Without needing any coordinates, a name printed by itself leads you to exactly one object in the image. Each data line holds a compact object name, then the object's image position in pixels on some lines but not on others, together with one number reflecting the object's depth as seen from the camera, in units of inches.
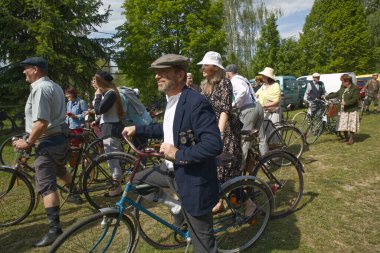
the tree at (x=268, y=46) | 1045.8
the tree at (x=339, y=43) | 1251.8
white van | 765.9
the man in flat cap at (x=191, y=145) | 78.1
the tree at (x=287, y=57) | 1080.8
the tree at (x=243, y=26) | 1262.3
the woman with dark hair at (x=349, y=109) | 291.3
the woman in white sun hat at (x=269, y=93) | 226.1
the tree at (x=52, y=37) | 526.3
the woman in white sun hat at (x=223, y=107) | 134.9
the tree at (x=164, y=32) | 781.3
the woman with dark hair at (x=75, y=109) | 258.7
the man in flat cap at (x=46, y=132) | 125.0
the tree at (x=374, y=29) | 1332.4
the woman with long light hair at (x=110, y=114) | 164.2
